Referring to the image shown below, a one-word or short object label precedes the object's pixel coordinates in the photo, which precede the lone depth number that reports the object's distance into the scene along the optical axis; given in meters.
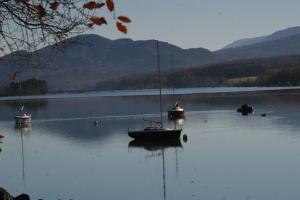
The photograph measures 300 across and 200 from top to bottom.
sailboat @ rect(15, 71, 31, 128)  94.23
